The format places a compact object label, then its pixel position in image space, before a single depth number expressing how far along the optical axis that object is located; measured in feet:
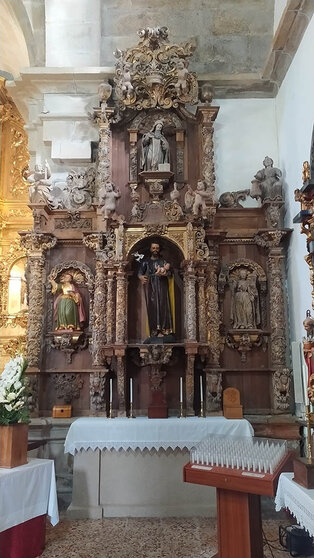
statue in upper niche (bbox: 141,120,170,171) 26.53
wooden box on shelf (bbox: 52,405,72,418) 23.66
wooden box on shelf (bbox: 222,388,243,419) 22.77
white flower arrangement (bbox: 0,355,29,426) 16.88
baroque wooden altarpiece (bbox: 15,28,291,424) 24.14
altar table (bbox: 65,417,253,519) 20.59
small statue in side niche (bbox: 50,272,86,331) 24.62
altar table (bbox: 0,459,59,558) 15.20
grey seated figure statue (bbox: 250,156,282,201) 25.82
